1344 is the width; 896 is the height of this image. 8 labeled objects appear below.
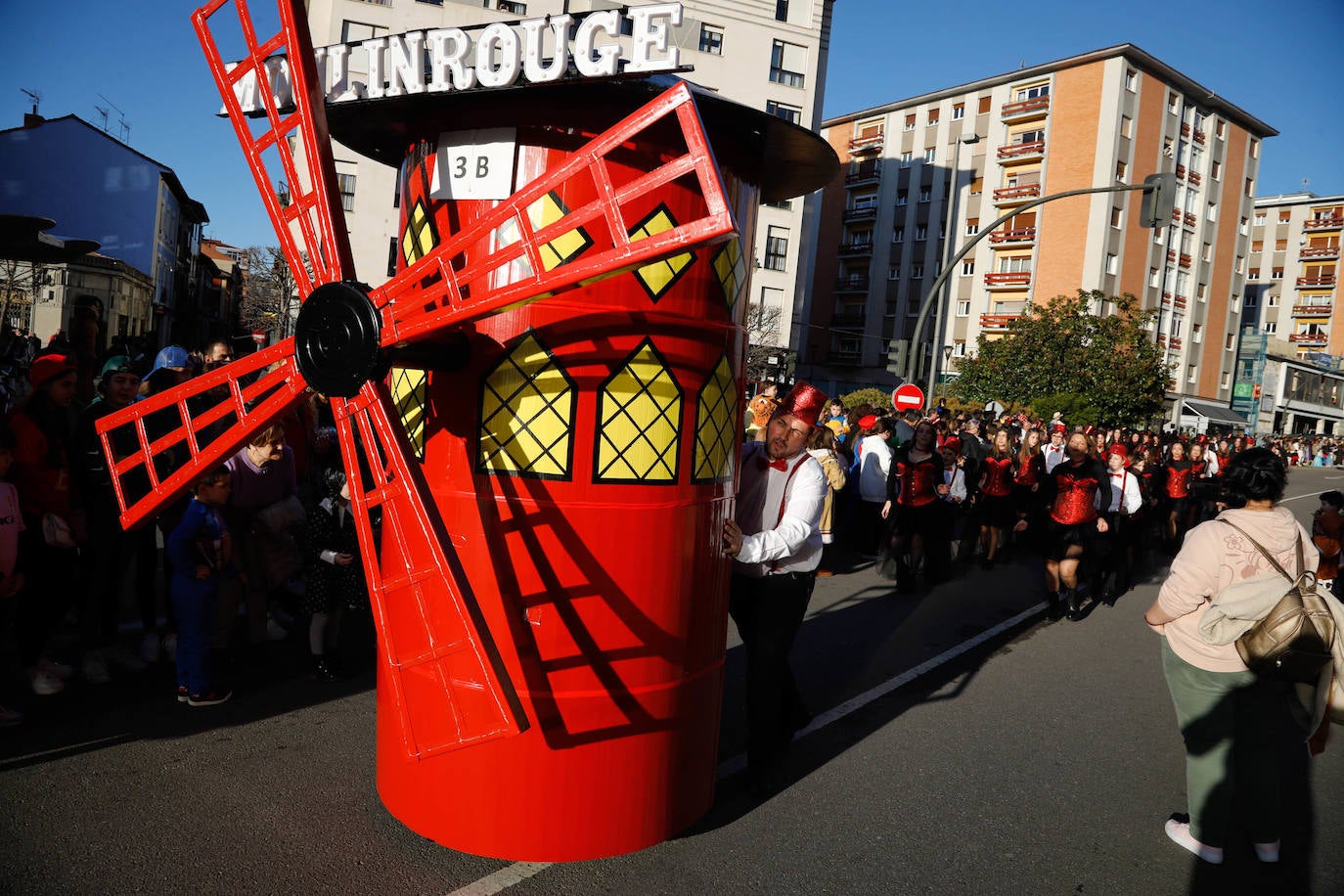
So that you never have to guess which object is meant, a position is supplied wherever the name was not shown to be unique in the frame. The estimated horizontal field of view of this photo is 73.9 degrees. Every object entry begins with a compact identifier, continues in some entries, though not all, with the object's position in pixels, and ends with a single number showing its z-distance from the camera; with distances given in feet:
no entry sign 55.62
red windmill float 11.48
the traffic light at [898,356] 55.16
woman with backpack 13.46
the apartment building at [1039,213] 145.79
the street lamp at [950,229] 60.44
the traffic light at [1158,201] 47.75
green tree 110.22
